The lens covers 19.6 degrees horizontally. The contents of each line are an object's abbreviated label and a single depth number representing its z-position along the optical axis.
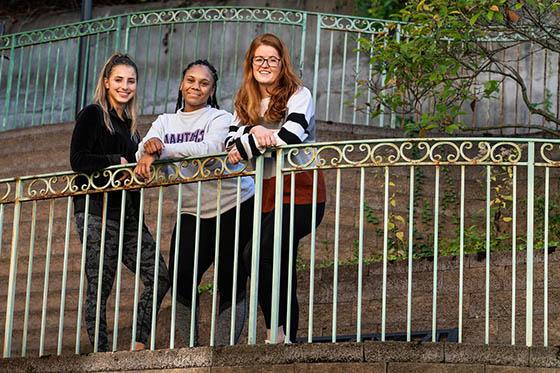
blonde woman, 9.70
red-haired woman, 9.13
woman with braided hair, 9.49
